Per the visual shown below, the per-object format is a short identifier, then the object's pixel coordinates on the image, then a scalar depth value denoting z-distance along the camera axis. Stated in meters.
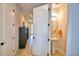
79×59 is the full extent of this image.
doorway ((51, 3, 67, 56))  1.44
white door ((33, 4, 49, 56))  1.54
